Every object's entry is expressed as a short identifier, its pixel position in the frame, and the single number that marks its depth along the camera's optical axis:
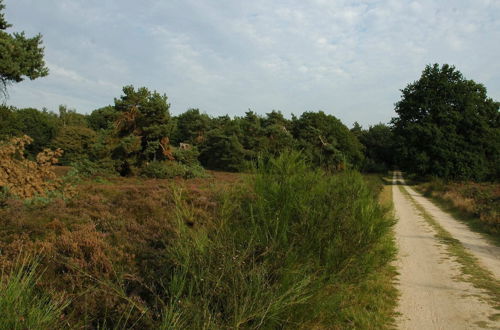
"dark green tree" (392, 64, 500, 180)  40.72
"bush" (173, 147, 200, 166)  27.94
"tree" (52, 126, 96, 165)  47.70
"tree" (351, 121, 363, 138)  83.88
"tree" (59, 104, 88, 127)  71.18
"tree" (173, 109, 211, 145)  63.12
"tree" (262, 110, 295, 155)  44.22
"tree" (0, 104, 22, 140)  28.02
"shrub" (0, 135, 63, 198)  9.62
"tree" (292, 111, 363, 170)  49.88
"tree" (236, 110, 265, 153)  45.62
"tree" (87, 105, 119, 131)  29.10
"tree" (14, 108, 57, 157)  54.70
